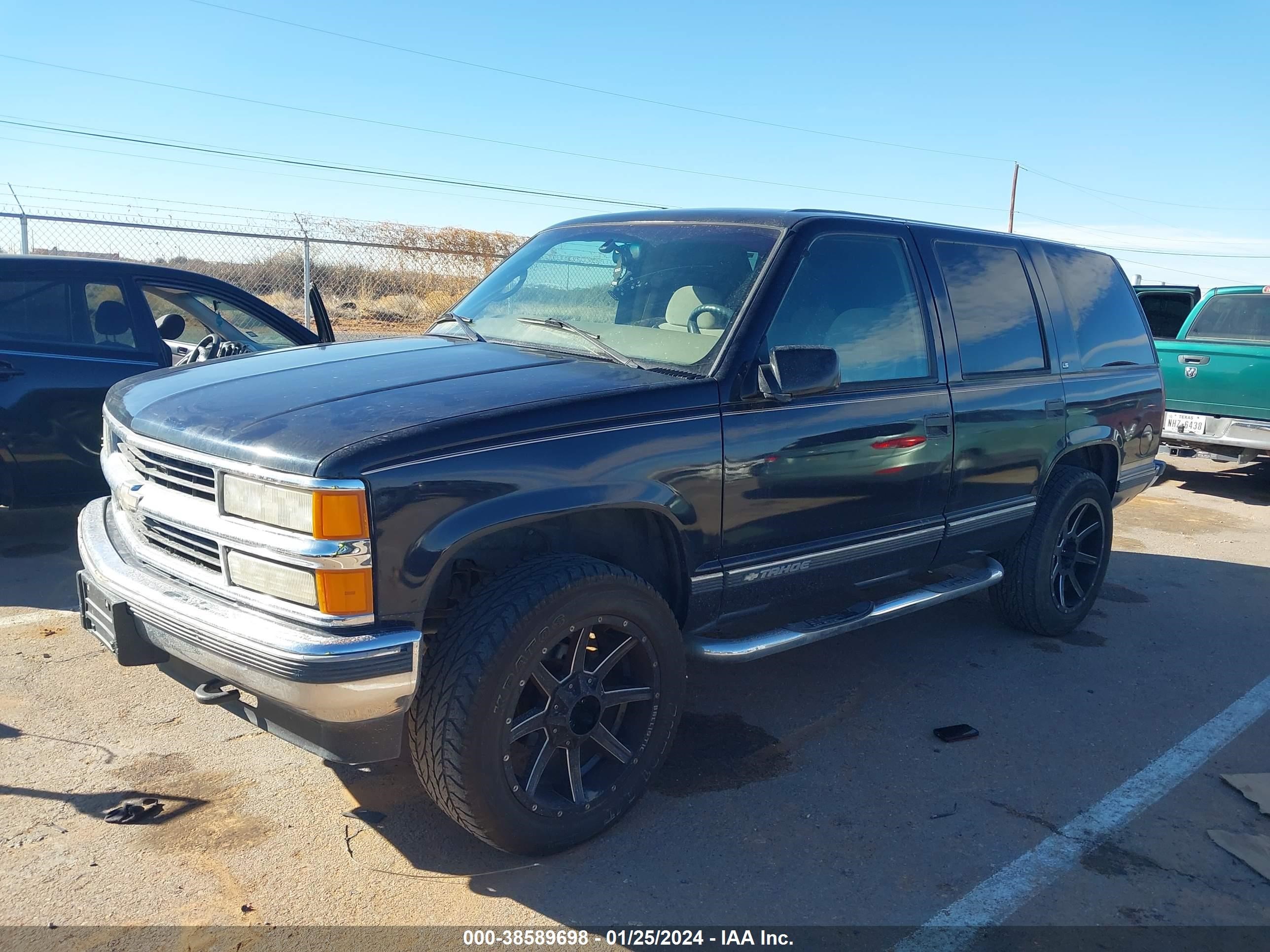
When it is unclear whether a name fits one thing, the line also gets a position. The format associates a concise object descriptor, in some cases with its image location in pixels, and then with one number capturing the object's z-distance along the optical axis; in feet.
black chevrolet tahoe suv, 8.73
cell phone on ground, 13.21
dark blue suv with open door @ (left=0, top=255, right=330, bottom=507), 17.97
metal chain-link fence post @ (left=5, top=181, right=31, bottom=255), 31.35
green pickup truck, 29.17
